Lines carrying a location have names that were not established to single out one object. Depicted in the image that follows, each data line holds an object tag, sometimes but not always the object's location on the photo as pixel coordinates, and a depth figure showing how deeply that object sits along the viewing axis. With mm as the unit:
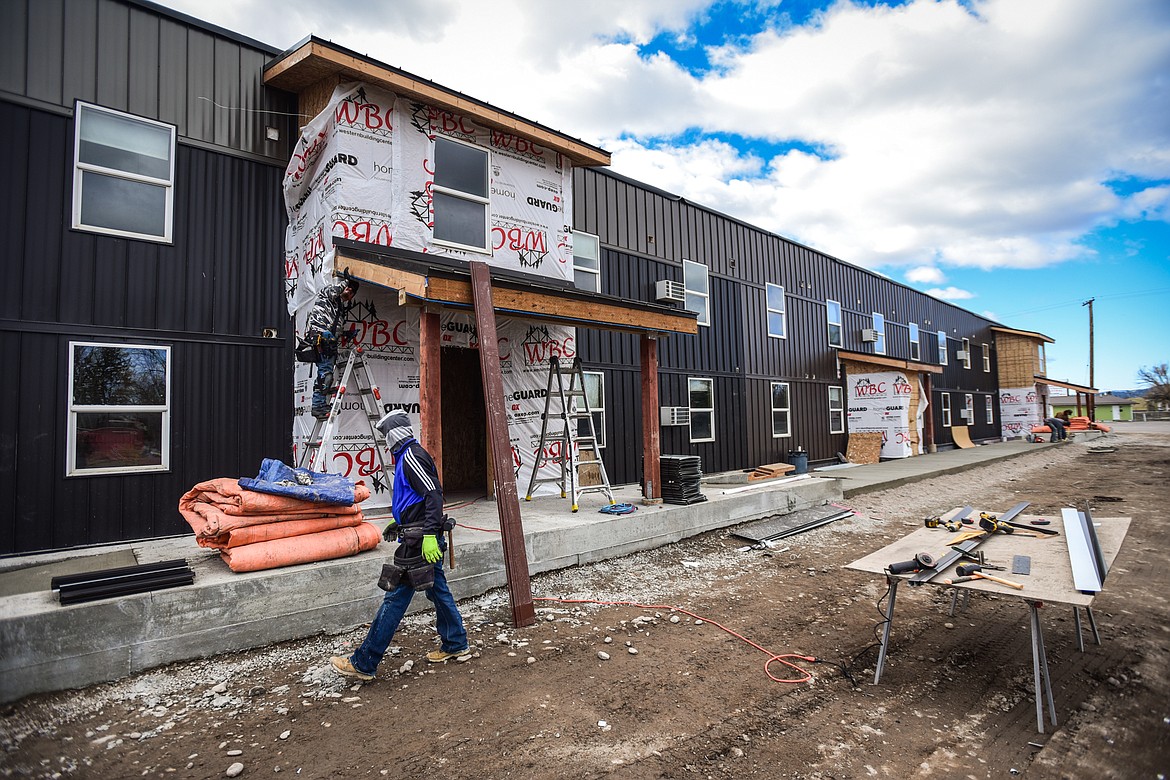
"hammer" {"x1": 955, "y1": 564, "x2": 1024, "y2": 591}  3676
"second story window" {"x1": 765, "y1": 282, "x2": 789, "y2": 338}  16000
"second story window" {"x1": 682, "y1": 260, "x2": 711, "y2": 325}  13414
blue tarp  4879
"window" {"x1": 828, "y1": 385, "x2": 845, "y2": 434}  18062
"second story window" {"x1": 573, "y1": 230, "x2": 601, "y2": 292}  11016
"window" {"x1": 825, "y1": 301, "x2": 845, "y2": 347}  18609
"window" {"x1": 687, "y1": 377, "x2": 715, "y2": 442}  13070
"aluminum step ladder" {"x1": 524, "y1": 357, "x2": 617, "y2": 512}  7734
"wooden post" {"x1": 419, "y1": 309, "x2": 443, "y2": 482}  5859
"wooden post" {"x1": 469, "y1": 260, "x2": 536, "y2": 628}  5188
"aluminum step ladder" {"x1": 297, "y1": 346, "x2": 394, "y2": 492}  6230
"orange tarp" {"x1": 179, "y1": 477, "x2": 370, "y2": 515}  4797
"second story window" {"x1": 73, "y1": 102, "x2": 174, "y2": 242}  6328
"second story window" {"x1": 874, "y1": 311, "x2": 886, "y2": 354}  21200
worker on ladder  6410
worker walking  3990
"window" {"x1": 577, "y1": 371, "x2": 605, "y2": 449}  10828
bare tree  48594
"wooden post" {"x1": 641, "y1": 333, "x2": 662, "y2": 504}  8047
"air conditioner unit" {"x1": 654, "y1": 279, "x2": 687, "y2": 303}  12305
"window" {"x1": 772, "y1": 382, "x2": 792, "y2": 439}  15664
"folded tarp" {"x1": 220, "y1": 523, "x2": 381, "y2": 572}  4684
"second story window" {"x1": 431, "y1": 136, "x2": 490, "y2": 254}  7871
